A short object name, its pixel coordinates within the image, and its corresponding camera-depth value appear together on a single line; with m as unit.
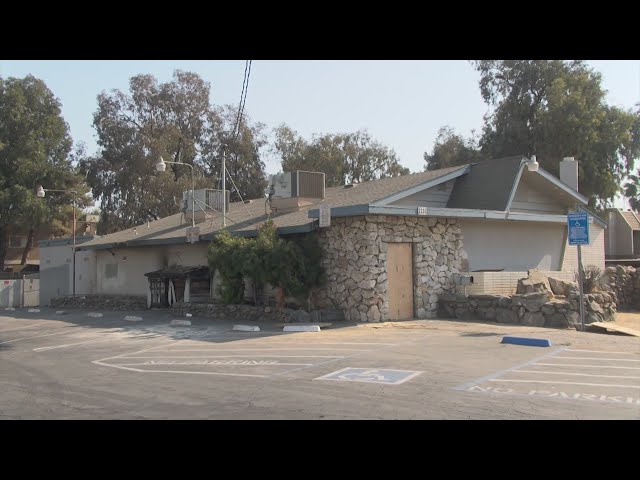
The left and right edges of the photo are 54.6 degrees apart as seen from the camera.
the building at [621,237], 49.66
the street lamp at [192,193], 23.08
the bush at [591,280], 20.56
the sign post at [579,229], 15.12
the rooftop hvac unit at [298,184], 24.17
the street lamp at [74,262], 33.69
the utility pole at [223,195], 25.71
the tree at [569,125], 35.69
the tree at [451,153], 43.41
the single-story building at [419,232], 18.61
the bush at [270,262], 18.89
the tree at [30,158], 46.25
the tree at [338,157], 48.94
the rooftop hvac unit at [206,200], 29.55
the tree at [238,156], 52.97
